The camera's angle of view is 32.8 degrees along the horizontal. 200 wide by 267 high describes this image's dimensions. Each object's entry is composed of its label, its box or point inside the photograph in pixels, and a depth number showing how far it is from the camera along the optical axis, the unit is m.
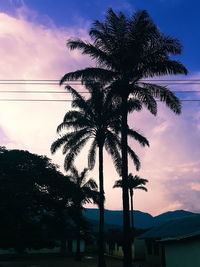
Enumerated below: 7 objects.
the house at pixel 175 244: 23.69
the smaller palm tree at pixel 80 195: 36.12
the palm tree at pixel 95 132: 32.47
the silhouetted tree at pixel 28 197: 31.11
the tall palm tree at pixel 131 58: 23.25
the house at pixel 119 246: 48.06
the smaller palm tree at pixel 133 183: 65.00
